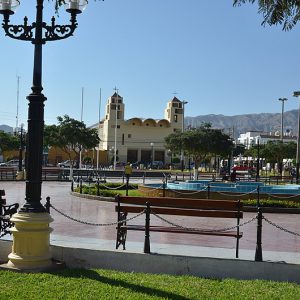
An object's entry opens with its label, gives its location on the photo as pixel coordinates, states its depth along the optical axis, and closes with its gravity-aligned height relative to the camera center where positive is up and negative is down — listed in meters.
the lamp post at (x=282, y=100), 56.42 +9.11
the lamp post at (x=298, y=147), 27.67 +1.31
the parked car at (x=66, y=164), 56.16 -1.04
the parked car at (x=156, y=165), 62.59 -0.91
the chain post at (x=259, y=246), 5.92 -1.26
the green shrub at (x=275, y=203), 13.83 -1.43
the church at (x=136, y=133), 77.58 +5.32
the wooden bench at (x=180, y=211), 6.78 -0.91
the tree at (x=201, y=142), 26.18 +1.24
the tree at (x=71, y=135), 29.84 +1.70
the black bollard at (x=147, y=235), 6.25 -1.20
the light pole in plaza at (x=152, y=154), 76.87 +1.08
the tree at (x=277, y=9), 6.88 +2.74
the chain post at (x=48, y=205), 7.05 -0.87
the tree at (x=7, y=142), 57.62 +1.98
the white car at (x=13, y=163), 52.68 -1.04
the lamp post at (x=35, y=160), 5.90 -0.06
